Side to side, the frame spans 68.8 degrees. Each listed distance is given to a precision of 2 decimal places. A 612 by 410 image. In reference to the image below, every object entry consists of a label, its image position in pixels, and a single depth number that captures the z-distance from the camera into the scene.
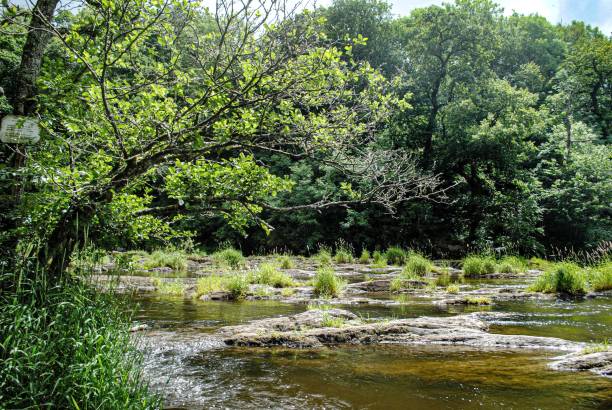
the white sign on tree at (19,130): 4.20
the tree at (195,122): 3.85
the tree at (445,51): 29.86
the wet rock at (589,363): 5.33
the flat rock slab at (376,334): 6.75
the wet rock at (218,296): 11.45
